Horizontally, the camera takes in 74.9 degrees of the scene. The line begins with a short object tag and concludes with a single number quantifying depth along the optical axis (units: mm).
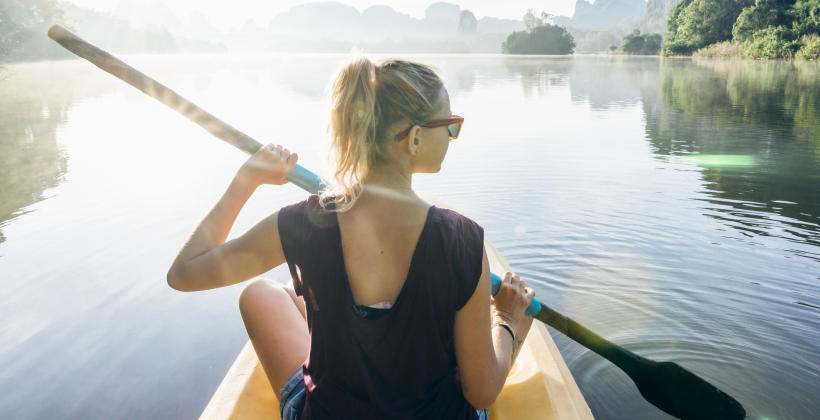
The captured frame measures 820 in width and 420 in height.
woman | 1204
